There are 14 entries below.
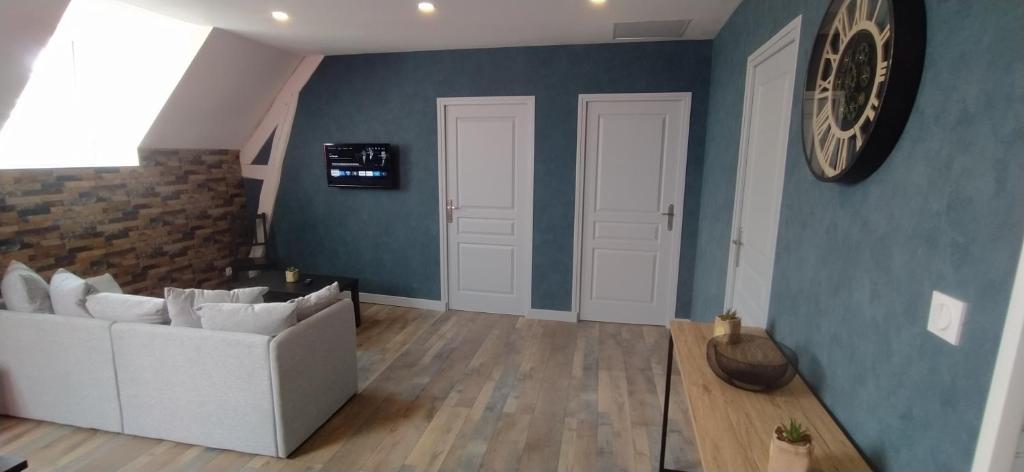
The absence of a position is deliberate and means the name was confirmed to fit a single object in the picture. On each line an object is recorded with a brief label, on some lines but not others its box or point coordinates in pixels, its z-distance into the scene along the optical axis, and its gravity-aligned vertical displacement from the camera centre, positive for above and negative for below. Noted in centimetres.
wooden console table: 127 -76
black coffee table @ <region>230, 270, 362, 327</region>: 371 -98
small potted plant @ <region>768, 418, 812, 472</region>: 115 -68
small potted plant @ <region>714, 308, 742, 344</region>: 189 -63
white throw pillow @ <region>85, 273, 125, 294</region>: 301 -79
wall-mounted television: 439 +3
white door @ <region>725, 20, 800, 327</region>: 209 +0
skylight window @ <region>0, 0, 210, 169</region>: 329 +59
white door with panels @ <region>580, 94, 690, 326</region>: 387 -27
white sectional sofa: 226 -110
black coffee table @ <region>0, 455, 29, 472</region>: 164 -107
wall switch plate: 95 -29
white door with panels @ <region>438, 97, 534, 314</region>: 416 -29
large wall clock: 113 +26
